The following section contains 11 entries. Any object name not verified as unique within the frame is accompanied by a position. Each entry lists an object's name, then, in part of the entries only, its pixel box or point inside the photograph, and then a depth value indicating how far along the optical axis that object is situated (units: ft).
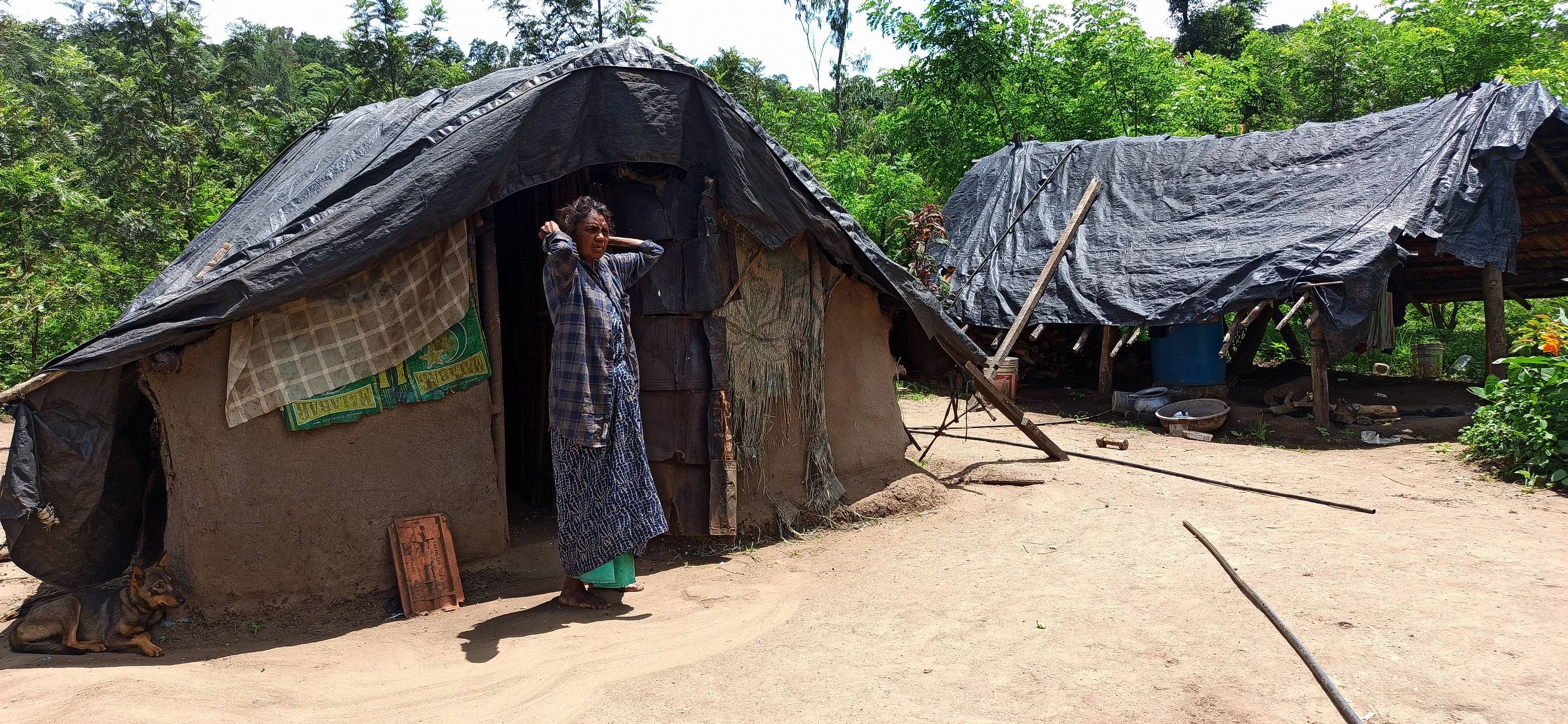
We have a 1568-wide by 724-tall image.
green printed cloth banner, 13.20
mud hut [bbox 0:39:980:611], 12.60
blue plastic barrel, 32.81
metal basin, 29.19
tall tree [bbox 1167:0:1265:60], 89.86
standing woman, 13.09
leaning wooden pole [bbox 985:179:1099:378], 33.94
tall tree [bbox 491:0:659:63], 89.25
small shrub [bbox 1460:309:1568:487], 20.57
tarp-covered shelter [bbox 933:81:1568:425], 29.01
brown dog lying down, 12.00
